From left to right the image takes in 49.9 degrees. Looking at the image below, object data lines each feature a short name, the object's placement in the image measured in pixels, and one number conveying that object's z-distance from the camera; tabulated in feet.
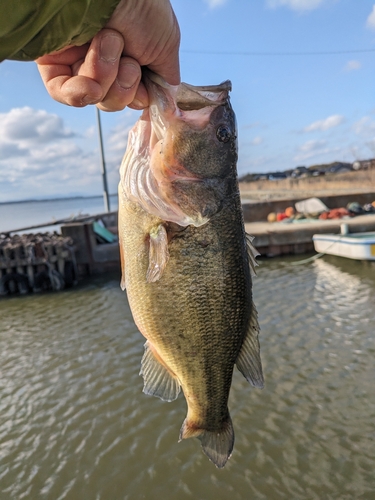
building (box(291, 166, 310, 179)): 186.47
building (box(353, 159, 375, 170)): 106.11
